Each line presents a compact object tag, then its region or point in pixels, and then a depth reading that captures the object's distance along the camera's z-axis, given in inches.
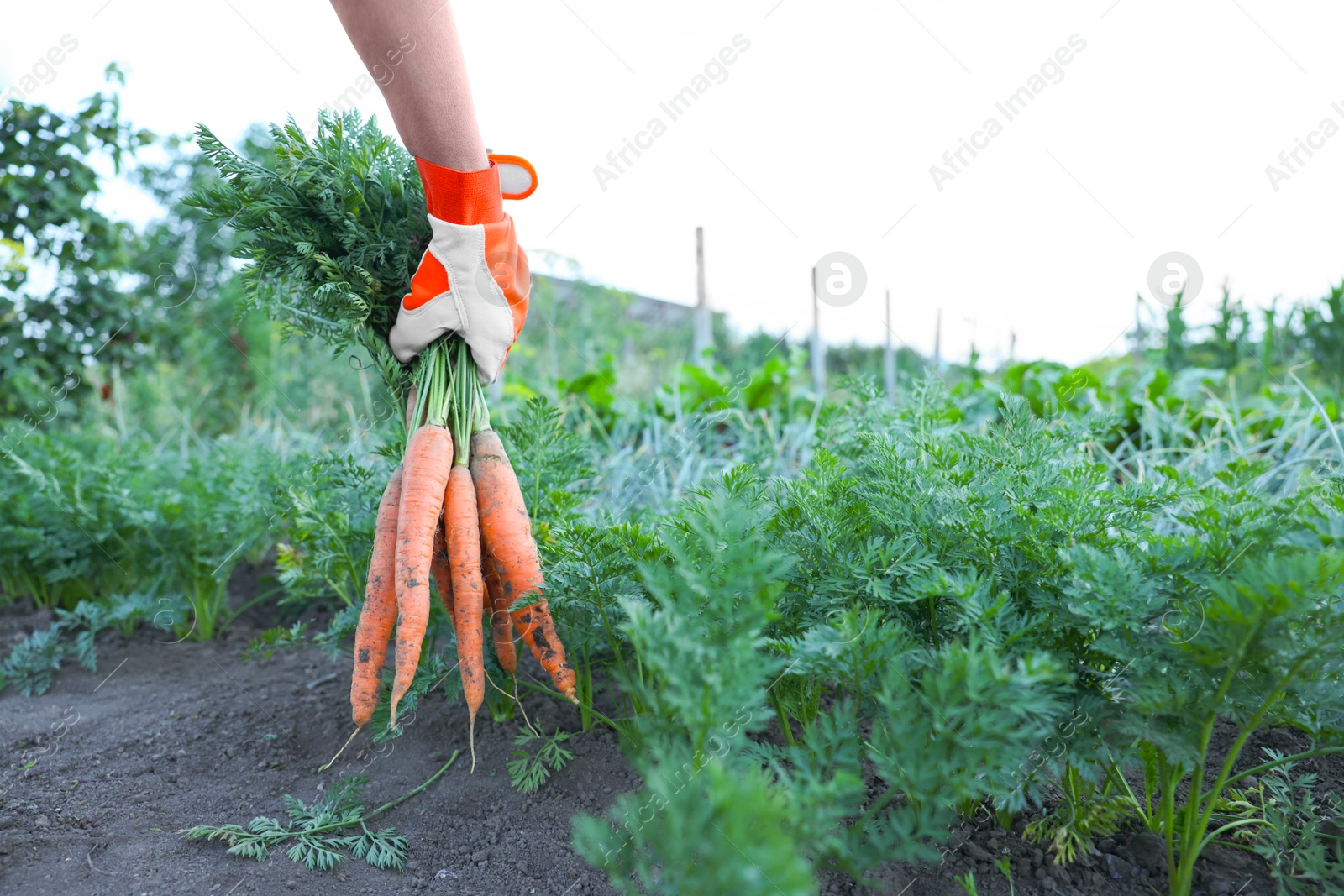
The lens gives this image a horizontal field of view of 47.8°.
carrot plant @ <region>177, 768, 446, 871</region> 34.8
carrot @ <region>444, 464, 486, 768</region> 37.9
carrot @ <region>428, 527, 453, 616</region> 40.3
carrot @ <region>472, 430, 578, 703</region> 38.1
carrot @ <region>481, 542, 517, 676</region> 39.4
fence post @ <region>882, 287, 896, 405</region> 164.8
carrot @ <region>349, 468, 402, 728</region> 38.5
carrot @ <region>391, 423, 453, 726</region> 38.0
